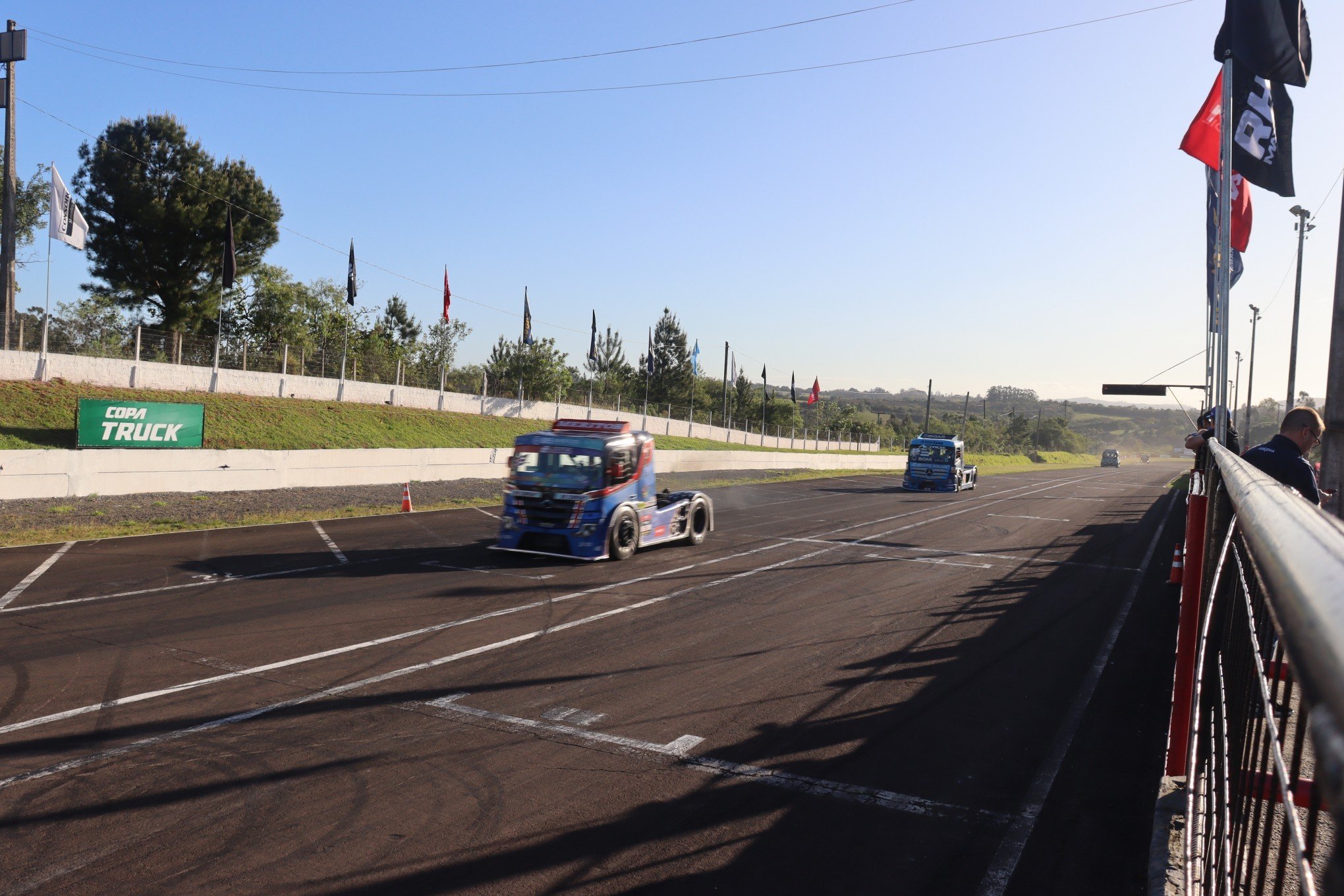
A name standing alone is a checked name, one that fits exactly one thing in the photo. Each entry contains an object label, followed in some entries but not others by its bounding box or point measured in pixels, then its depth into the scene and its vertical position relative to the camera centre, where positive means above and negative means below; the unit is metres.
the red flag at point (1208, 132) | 12.37 +4.55
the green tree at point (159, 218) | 49.03 +10.00
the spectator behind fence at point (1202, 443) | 10.72 +0.24
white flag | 28.27 +5.57
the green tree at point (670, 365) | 98.44 +7.23
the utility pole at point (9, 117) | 27.31 +8.39
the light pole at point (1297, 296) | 37.22 +7.29
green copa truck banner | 23.50 -0.65
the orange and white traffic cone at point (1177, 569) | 15.78 -1.92
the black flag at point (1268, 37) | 9.74 +4.62
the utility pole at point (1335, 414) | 9.72 +0.59
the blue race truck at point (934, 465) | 39.28 -0.85
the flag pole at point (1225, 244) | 9.48 +2.27
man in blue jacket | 6.77 +0.10
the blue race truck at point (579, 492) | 15.11 -1.14
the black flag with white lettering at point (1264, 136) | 11.16 +4.09
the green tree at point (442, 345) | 78.06 +6.41
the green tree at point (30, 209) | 60.86 +12.53
